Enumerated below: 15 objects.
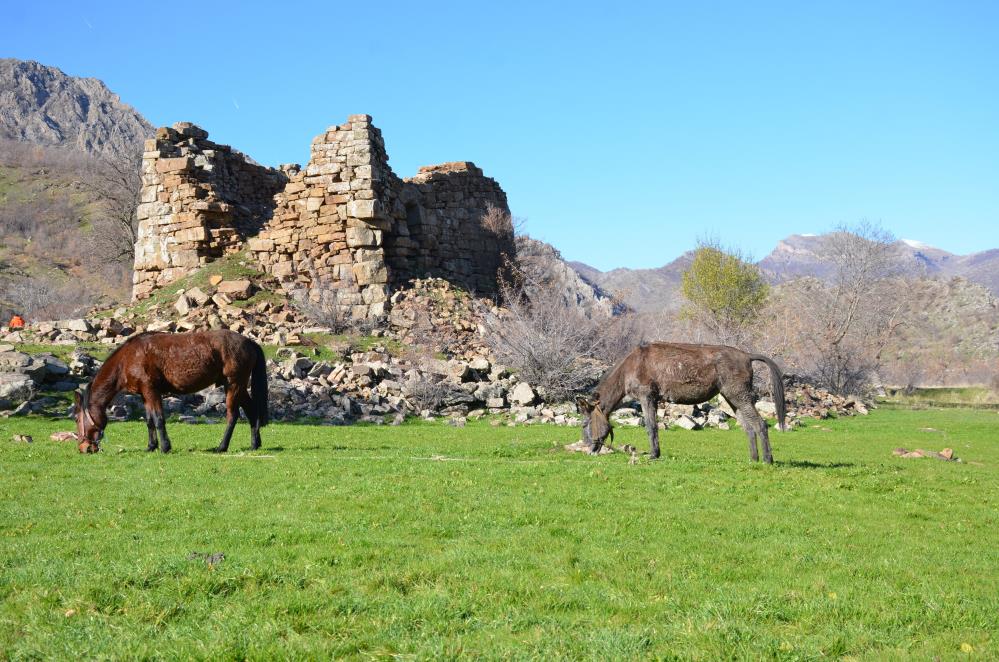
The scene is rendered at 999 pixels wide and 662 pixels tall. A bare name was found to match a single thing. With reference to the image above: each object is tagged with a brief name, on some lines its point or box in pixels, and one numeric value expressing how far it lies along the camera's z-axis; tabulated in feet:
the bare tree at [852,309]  149.69
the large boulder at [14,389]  69.72
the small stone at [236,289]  114.11
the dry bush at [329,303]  112.06
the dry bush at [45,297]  171.83
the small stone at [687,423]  81.71
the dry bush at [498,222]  143.02
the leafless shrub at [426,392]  89.61
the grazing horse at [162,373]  49.60
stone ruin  117.80
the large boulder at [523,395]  92.48
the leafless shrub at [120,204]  166.30
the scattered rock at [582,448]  53.72
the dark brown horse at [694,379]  45.11
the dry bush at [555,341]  99.25
